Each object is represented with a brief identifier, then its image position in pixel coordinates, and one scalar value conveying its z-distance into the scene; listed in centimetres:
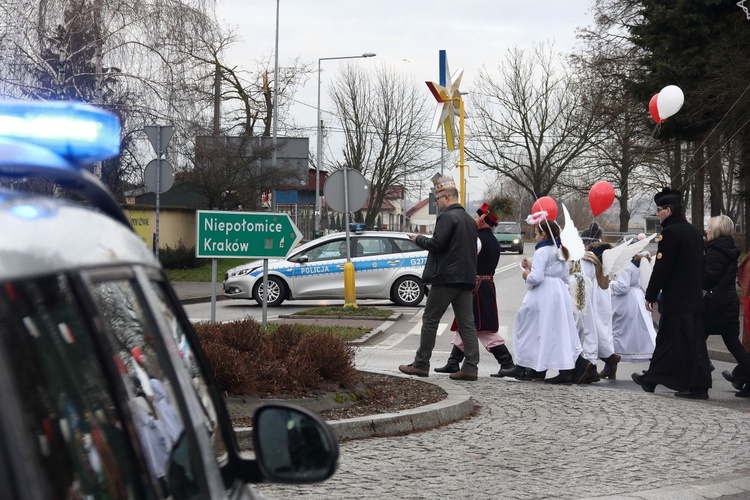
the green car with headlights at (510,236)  6906
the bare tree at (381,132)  6044
